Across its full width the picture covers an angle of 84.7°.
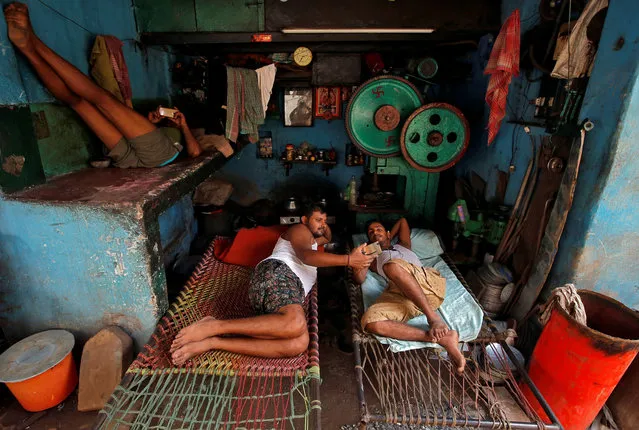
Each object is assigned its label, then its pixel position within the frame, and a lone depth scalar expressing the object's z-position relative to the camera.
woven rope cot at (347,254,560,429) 2.28
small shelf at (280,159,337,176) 5.64
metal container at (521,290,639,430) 2.35
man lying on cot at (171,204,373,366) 2.40
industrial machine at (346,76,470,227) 4.07
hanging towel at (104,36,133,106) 3.19
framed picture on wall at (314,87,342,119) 5.17
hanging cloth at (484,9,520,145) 3.24
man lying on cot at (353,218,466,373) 2.68
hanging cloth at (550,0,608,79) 2.66
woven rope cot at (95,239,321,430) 2.02
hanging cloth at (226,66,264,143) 4.13
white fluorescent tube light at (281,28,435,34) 3.82
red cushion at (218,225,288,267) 3.68
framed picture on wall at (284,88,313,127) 5.45
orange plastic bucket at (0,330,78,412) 2.28
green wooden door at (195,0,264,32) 3.88
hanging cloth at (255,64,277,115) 4.34
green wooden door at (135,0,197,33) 3.88
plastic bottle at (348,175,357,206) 4.78
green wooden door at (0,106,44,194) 2.22
